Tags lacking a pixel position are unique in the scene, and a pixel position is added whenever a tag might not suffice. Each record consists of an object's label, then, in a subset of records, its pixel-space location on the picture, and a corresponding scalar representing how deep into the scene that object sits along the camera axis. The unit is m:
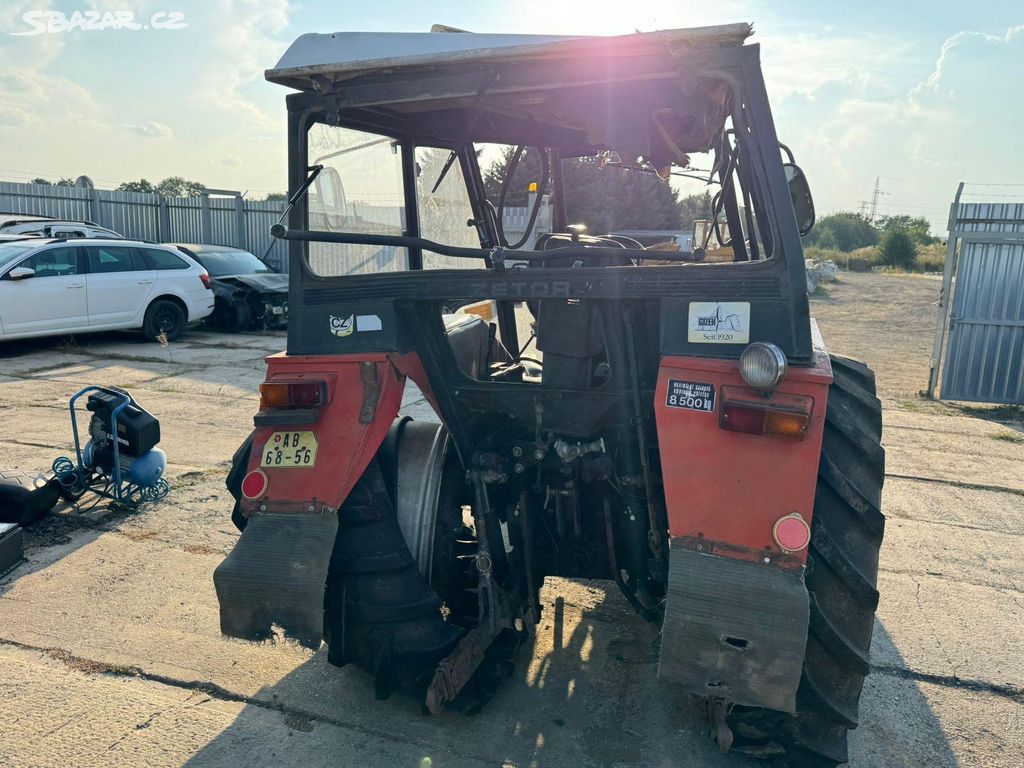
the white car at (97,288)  10.09
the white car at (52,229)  13.44
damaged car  13.20
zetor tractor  2.37
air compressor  4.80
